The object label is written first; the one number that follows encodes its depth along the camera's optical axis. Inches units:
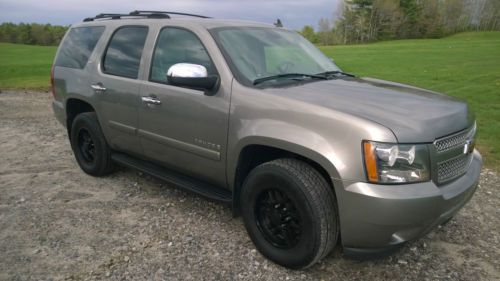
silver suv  97.8
